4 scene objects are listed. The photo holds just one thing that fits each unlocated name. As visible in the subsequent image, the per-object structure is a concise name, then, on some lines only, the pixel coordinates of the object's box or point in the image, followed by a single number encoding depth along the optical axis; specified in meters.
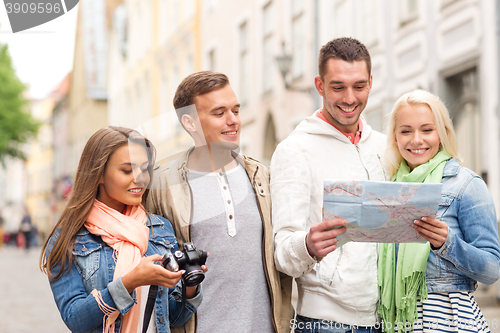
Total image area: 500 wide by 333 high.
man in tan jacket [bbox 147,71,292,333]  2.55
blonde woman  2.33
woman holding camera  2.20
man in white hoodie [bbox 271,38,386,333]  2.50
